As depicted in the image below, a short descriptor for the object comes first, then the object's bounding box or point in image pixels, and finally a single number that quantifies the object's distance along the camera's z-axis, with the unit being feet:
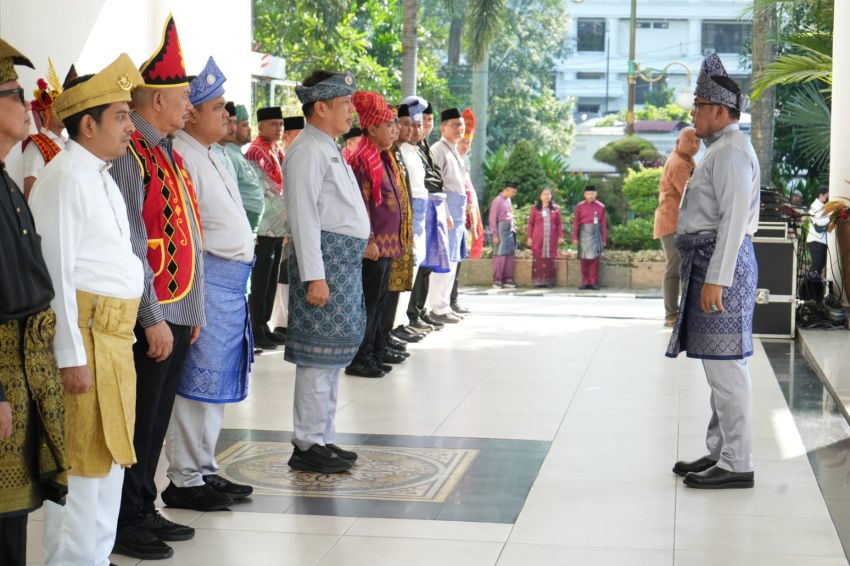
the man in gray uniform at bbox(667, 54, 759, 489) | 16.63
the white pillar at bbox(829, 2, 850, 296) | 35.22
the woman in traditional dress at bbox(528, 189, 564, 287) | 58.75
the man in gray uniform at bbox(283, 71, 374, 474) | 17.31
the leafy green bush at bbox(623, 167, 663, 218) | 65.21
